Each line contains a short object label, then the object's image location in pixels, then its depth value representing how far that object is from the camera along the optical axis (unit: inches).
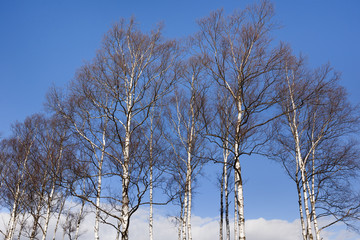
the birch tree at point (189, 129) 515.7
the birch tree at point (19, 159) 617.6
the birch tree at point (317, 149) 482.3
